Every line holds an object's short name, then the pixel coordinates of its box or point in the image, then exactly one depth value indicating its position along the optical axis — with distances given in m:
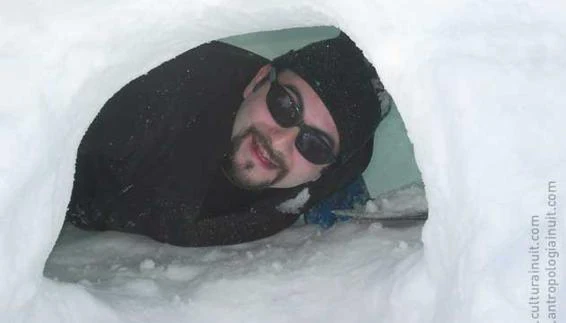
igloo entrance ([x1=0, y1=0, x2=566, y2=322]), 1.33
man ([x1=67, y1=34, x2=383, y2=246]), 2.25
